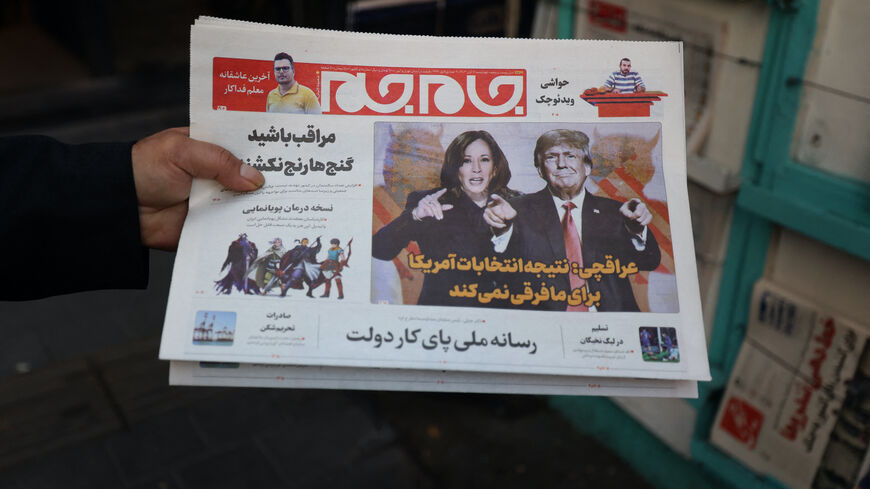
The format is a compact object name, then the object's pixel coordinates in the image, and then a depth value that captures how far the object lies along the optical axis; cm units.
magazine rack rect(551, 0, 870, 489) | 201
